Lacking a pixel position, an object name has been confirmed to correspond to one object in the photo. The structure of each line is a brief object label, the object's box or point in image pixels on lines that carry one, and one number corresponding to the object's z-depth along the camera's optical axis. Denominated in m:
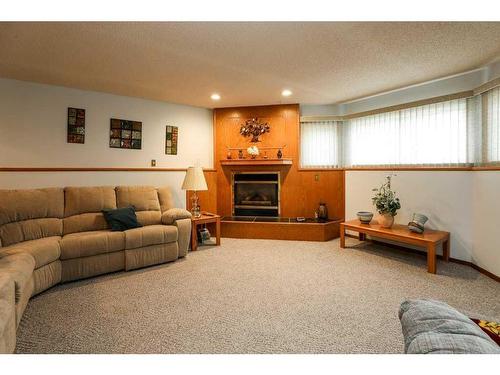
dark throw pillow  3.16
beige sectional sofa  2.38
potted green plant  3.49
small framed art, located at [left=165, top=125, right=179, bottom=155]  4.53
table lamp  4.09
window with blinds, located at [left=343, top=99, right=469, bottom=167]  3.35
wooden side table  3.85
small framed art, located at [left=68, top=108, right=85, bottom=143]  3.69
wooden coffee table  2.91
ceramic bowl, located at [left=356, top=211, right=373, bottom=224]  3.78
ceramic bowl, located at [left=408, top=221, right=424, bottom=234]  3.20
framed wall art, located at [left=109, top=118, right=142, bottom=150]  4.03
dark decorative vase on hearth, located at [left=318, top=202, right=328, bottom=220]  4.59
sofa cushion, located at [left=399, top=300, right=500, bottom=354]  0.69
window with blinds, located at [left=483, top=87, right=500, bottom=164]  2.85
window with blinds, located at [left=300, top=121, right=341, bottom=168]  4.71
